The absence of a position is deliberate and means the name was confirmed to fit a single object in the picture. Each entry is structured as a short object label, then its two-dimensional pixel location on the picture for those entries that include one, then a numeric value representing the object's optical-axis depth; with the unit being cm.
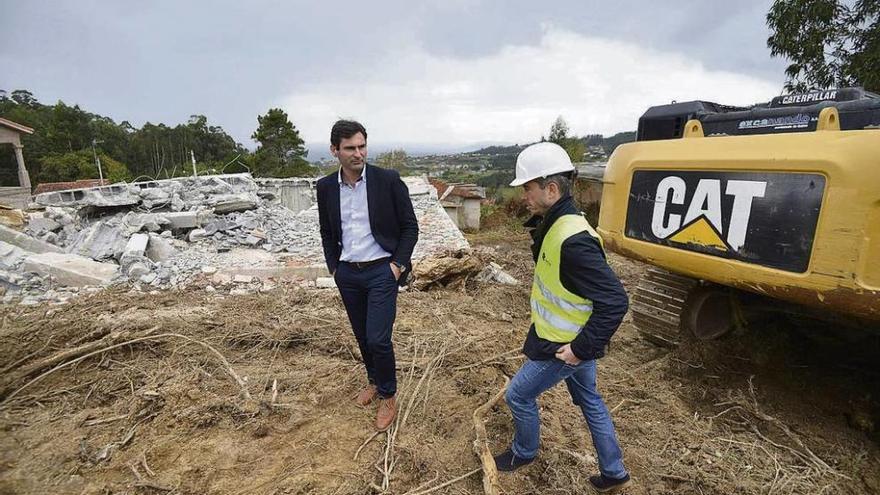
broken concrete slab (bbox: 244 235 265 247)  762
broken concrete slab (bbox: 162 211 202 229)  788
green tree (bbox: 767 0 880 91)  738
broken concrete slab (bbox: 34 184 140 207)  889
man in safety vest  168
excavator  188
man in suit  250
